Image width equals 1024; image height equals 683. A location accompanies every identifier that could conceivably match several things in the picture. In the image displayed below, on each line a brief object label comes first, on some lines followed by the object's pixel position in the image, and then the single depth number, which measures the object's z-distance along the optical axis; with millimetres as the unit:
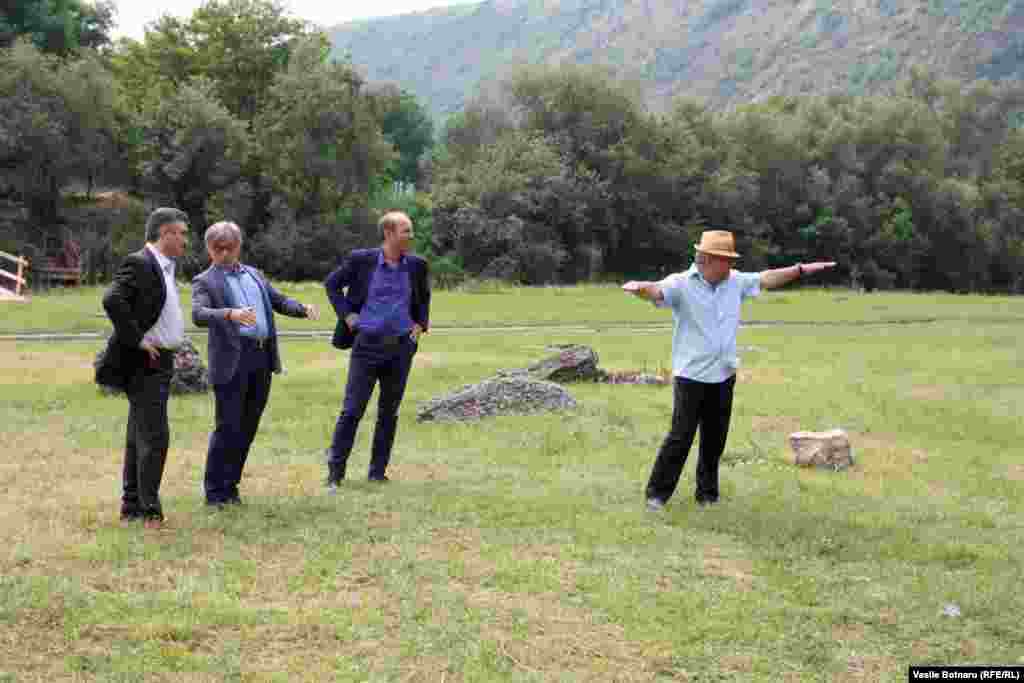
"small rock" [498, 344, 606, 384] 15594
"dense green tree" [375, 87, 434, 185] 93375
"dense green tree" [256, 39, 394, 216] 53938
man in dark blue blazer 8562
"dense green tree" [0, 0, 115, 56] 52603
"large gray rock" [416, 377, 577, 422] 12242
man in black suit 7102
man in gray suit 7566
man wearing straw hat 8023
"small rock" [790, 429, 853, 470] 10320
